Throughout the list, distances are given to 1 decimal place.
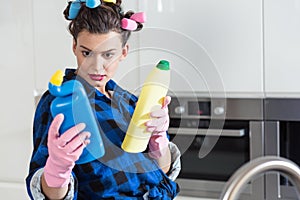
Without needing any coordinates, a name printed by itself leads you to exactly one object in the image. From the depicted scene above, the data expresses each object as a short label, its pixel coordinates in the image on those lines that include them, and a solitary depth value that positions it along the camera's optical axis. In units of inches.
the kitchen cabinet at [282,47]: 111.0
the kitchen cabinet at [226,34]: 114.2
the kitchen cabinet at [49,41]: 131.4
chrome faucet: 62.9
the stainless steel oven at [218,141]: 117.2
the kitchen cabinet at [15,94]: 136.0
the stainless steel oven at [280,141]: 115.4
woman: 79.8
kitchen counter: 122.1
